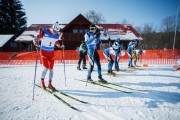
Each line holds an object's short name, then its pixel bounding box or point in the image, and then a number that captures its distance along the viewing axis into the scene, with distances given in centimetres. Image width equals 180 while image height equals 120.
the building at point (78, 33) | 2791
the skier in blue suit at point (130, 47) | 1085
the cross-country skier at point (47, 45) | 501
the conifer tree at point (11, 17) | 4047
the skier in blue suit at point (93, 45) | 610
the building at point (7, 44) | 3190
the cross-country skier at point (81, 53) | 1062
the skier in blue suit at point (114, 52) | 813
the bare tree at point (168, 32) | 4773
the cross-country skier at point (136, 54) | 1205
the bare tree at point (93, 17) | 5269
